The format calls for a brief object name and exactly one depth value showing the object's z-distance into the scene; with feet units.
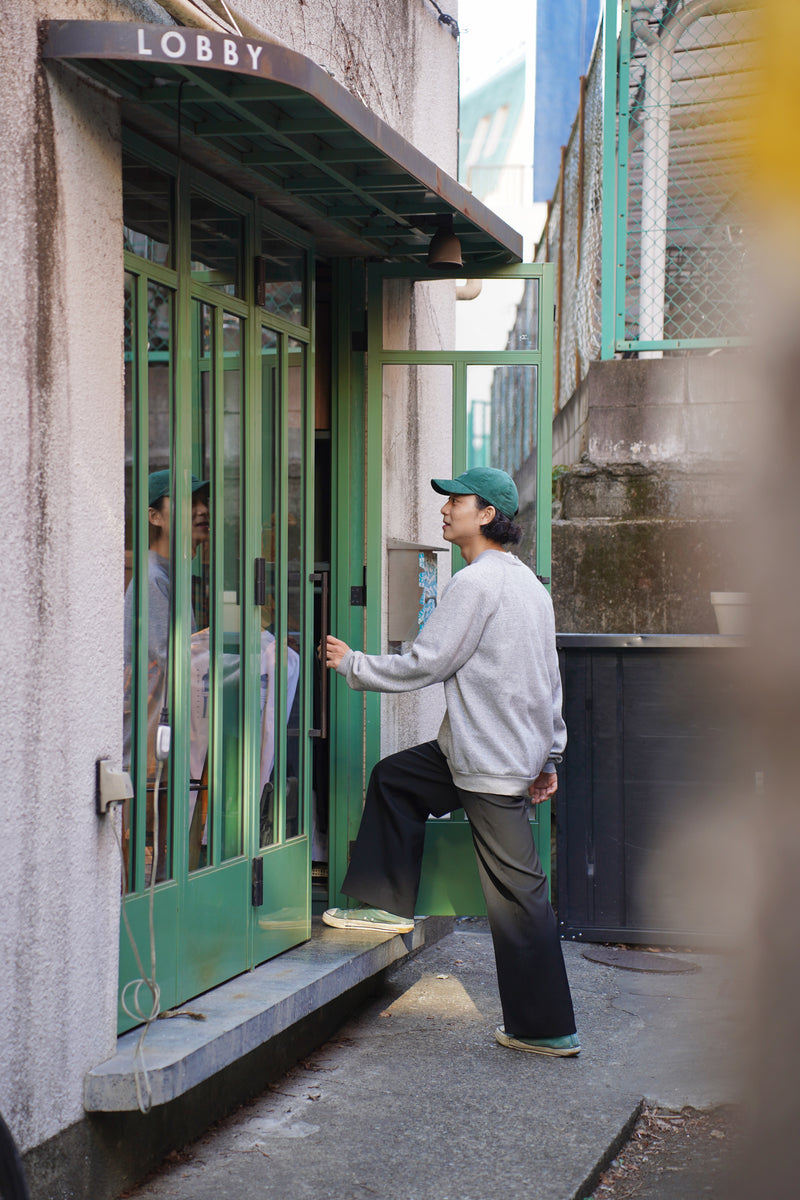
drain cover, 19.24
